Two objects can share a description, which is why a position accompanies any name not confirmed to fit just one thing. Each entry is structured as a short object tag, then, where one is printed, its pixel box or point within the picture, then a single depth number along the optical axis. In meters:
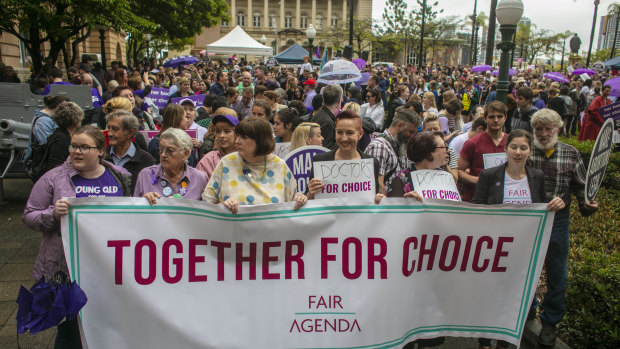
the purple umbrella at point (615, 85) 9.67
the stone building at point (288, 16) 91.06
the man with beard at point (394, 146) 4.51
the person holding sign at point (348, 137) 3.87
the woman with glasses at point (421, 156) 3.73
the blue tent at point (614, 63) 22.03
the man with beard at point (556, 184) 4.04
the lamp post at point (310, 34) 22.41
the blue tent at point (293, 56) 24.89
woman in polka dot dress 3.38
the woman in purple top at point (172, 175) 3.61
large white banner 3.07
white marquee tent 25.88
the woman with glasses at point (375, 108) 9.48
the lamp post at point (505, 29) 9.53
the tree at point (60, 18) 14.43
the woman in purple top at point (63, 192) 3.12
